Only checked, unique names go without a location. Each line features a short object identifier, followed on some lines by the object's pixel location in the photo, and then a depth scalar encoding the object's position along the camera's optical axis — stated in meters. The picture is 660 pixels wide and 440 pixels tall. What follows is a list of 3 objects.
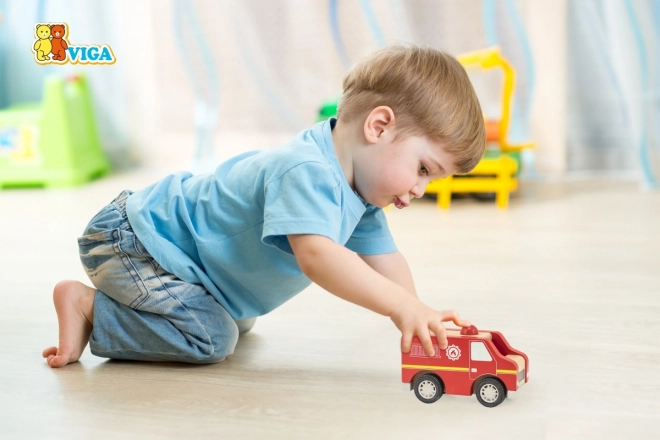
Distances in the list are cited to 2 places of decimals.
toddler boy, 1.58
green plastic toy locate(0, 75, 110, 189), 3.35
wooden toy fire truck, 1.56
